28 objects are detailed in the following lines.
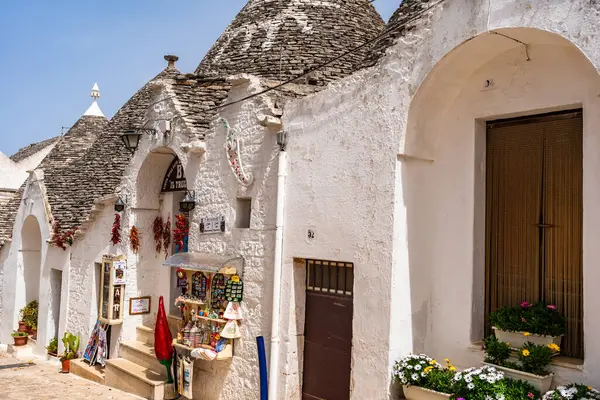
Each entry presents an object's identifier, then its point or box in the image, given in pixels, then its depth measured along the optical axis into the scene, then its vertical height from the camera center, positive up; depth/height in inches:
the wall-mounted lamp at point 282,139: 314.5 +45.2
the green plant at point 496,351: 220.7 -44.6
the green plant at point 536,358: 207.8 -44.1
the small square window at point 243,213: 353.4 +6.7
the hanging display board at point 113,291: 466.9 -55.3
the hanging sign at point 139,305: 472.4 -66.1
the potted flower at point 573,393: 185.5 -50.2
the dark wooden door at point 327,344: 280.4 -57.1
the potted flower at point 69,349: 516.7 -113.3
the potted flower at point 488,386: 203.0 -54.1
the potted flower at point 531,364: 207.6 -47.4
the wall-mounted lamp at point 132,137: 439.6 +61.9
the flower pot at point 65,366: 515.2 -126.3
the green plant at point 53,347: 574.9 -122.6
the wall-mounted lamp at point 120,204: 480.7 +13.5
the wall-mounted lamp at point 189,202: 387.9 +13.4
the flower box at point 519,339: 213.8 -39.3
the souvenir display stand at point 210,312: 336.2 -52.1
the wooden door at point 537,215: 217.5 +6.4
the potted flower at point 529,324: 213.6 -33.9
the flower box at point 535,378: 206.5 -51.4
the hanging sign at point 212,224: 362.3 -0.6
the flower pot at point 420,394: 224.2 -63.2
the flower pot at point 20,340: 622.5 -126.5
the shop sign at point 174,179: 463.2 +34.2
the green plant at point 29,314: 651.8 -104.6
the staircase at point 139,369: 390.0 -104.4
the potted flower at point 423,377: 225.5 -57.4
